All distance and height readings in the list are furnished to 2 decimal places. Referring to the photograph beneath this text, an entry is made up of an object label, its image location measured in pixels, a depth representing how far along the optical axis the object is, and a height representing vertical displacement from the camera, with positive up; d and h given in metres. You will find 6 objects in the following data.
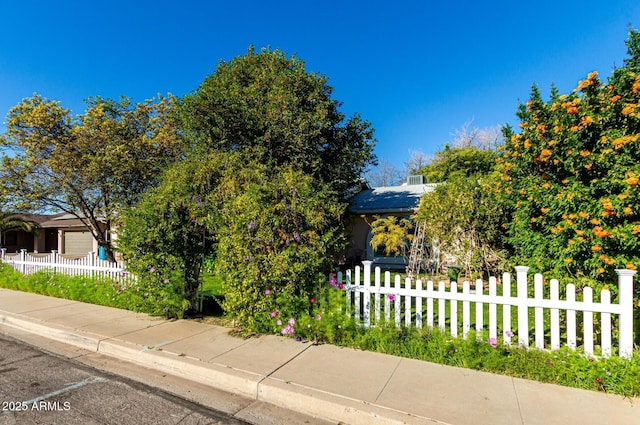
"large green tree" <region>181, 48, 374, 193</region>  9.82 +3.03
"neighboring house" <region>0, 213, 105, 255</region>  26.51 -1.50
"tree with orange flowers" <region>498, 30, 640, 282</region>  3.85 +0.51
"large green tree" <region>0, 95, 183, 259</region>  12.53 +2.38
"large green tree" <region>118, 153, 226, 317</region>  5.98 -0.30
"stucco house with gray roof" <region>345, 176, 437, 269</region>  14.13 +0.36
